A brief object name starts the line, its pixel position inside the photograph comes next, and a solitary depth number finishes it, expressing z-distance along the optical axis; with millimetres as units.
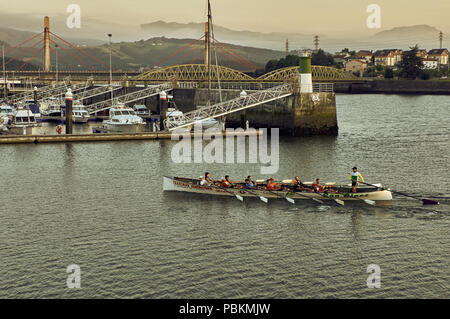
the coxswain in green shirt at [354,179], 39875
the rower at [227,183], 41394
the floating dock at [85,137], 66938
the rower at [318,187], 40094
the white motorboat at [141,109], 101669
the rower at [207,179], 42034
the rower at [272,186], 40719
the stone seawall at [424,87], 189375
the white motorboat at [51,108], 98750
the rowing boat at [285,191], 39656
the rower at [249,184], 41022
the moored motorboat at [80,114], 90938
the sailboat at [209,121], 72494
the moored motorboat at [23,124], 76575
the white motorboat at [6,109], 92844
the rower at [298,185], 40531
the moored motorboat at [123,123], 76438
